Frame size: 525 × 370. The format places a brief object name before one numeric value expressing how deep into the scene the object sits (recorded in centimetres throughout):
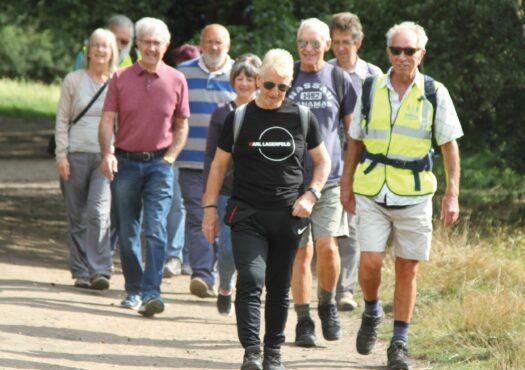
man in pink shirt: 1994
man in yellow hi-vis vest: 1611
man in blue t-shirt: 1806
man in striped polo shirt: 2239
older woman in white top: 2212
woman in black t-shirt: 1526
